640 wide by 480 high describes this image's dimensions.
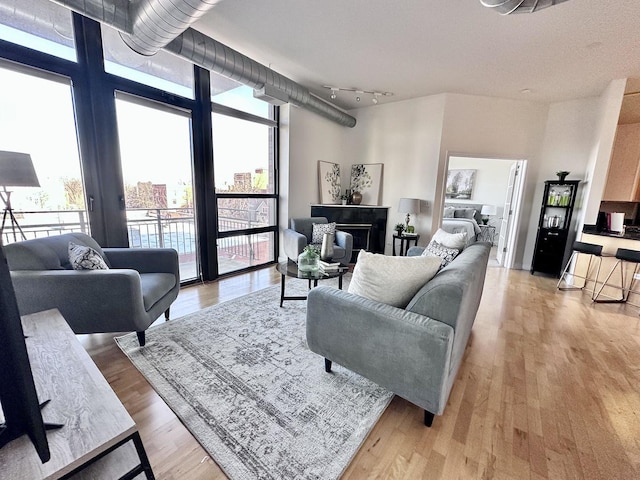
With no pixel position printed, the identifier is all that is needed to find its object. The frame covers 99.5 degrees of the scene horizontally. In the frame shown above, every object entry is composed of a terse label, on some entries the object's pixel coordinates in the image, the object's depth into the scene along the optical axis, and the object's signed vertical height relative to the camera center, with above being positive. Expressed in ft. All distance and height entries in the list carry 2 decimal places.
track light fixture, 14.05 +5.40
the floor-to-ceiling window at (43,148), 7.23 +0.98
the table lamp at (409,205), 14.83 -0.49
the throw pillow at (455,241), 8.45 -1.33
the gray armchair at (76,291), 5.91 -2.33
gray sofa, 4.48 -2.48
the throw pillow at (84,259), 6.39 -1.74
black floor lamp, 6.13 +0.27
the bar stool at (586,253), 11.35 -2.35
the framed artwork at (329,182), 16.69 +0.68
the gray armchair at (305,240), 12.70 -2.28
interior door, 16.12 -1.20
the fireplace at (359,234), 16.49 -2.42
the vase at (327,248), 9.94 -2.00
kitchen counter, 11.35 -1.30
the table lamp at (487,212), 23.43 -1.09
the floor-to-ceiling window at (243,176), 12.10 +0.68
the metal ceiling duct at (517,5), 6.01 +4.34
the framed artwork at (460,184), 24.99 +1.30
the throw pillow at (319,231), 13.99 -1.92
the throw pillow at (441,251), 8.15 -1.67
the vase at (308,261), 9.05 -2.25
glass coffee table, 8.60 -2.61
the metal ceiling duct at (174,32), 5.96 +4.00
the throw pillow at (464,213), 22.94 -1.25
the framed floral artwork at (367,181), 17.16 +0.88
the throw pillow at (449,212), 22.94 -1.21
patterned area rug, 4.32 -4.10
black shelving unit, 13.87 -1.26
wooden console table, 2.69 -2.72
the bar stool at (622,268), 10.46 -2.67
